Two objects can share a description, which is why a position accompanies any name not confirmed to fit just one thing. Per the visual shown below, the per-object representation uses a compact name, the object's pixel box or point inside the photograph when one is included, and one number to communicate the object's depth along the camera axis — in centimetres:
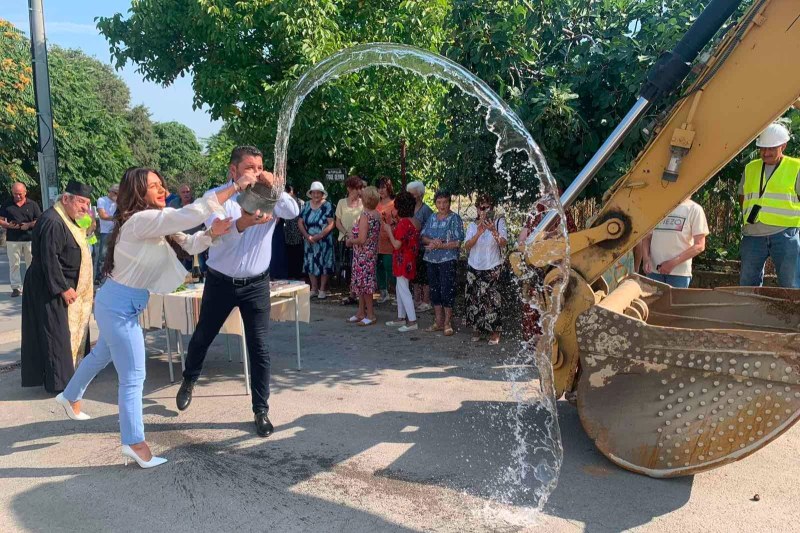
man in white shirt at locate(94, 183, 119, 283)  1099
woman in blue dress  930
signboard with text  1054
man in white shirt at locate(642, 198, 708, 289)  547
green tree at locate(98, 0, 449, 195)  925
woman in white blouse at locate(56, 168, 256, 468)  383
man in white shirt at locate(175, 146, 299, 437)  439
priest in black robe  532
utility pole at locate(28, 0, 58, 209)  896
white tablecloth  538
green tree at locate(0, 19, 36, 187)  1936
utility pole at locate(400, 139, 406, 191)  1009
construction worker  547
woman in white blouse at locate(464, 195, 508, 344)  684
